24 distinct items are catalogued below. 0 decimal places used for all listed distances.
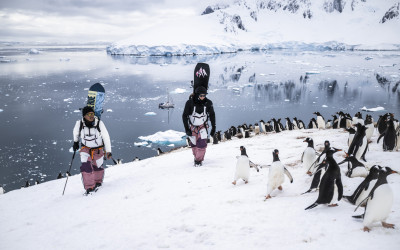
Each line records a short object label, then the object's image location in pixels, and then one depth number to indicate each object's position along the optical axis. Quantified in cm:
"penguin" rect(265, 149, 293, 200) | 428
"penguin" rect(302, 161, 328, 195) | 403
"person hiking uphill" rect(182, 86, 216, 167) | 644
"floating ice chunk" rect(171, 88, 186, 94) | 3628
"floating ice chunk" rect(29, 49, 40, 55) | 11144
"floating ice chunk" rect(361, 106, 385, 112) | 2566
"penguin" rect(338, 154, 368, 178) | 429
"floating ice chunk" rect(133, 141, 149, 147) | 2058
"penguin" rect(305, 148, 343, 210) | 351
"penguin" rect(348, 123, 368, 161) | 522
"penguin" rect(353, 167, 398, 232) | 297
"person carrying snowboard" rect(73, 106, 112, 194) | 547
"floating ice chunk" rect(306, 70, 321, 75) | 4759
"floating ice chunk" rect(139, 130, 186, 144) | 2120
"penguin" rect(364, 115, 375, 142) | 721
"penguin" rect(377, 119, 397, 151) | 584
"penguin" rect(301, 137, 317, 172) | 509
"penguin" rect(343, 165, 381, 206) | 338
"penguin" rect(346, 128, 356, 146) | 600
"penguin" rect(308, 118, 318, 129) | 1419
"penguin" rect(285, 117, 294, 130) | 1501
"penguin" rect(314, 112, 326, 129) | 1325
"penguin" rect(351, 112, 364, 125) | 874
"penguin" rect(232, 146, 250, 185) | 497
